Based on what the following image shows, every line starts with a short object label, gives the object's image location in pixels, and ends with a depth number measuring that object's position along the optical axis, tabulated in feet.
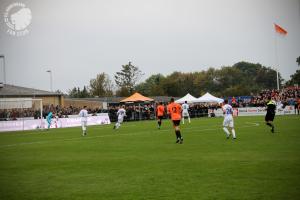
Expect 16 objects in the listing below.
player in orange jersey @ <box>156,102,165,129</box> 119.81
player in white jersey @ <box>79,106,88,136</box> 106.83
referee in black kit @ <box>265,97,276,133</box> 88.22
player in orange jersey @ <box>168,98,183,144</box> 73.52
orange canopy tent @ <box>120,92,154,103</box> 213.87
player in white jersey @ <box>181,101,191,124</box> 153.99
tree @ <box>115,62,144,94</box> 363.35
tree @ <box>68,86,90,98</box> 362.33
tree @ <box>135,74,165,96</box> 373.61
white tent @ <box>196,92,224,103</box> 210.18
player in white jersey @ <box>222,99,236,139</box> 76.69
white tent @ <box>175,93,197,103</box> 209.97
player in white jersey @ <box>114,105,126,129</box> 127.73
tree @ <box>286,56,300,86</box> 281.74
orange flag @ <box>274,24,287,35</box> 173.60
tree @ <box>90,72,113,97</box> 327.26
